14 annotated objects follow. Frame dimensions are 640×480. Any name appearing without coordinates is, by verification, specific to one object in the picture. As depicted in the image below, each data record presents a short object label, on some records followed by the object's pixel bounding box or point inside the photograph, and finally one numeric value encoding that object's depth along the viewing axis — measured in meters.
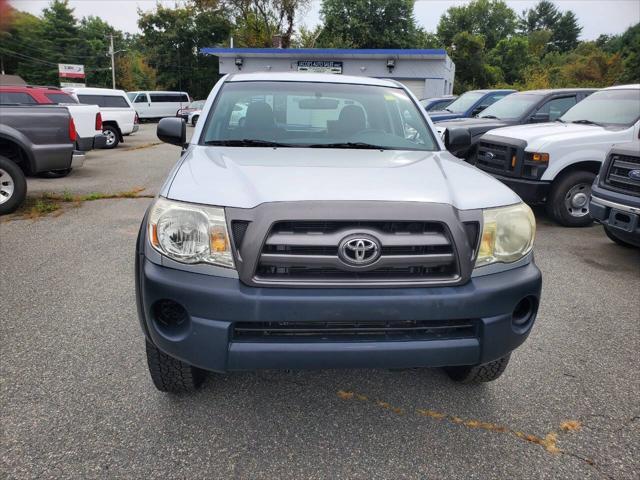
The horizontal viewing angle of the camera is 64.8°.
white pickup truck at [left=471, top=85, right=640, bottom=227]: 6.48
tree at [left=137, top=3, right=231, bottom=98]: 45.75
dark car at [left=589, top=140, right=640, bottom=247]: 4.78
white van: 29.48
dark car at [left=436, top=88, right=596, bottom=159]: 8.59
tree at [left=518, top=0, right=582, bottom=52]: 81.31
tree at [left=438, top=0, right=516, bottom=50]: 54.56
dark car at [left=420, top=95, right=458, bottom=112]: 15.35
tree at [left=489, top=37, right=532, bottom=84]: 50.06
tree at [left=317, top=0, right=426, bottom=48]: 41.16
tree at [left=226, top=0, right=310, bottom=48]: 38.41
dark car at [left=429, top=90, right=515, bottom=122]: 12.06
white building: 25.56
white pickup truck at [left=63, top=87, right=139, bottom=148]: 15.56
